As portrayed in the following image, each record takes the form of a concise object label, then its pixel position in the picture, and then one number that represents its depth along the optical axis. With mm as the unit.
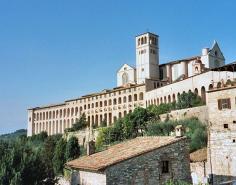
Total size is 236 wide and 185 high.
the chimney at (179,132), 21875
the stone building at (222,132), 22766
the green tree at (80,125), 94188
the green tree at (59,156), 48391
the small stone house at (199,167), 25970
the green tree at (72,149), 52081
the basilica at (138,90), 80569
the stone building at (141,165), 18891
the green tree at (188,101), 58600
